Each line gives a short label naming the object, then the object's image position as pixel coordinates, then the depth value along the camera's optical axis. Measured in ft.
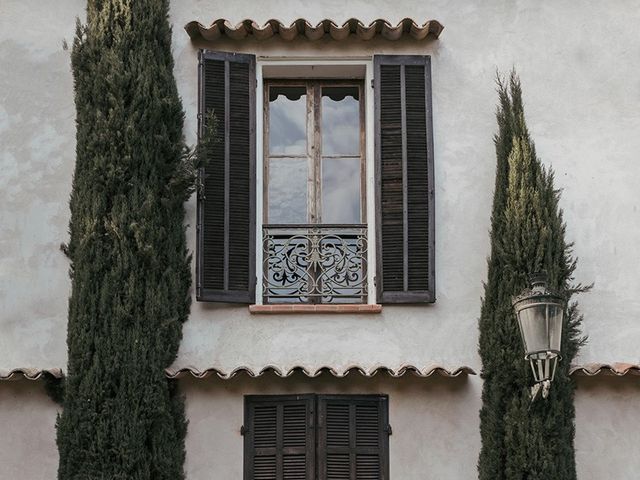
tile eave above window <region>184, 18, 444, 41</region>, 37.09
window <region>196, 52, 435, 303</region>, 35.99
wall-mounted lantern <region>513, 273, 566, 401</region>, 29.68
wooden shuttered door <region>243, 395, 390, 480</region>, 34.37
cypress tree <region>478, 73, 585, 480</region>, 33.37
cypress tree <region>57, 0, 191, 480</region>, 33.27
